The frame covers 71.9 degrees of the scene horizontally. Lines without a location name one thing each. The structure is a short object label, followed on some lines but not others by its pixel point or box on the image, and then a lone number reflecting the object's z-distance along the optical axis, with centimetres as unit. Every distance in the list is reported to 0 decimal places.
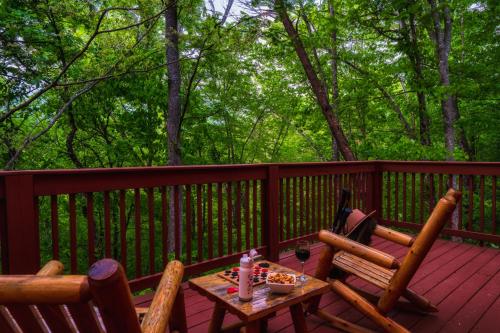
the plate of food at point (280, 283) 172
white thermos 162
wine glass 206
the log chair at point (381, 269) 195
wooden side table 157
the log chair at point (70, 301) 67
